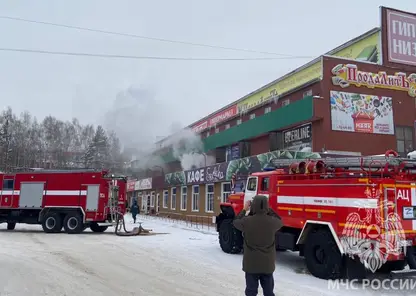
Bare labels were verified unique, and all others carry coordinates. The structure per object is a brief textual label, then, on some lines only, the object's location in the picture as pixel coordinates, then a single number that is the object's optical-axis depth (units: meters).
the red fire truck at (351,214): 7.87
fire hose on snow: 18.45
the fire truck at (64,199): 19.59
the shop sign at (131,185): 49.26
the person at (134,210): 27.69
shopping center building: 22.39
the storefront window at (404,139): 24.23
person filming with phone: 4.82
